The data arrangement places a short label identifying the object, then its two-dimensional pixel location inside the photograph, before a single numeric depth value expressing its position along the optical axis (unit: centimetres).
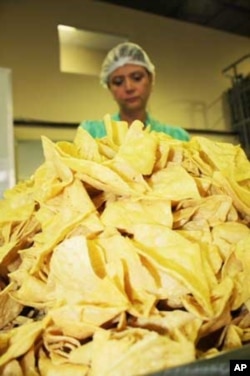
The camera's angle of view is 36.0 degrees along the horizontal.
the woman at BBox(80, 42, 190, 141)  160
